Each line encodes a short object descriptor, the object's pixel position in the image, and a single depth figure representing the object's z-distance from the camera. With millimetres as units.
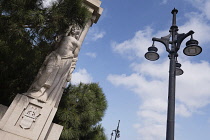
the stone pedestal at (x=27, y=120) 3549
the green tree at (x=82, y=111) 7107
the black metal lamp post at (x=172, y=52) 2901
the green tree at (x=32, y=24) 3090
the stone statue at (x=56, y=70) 4141
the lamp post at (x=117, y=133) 15648
